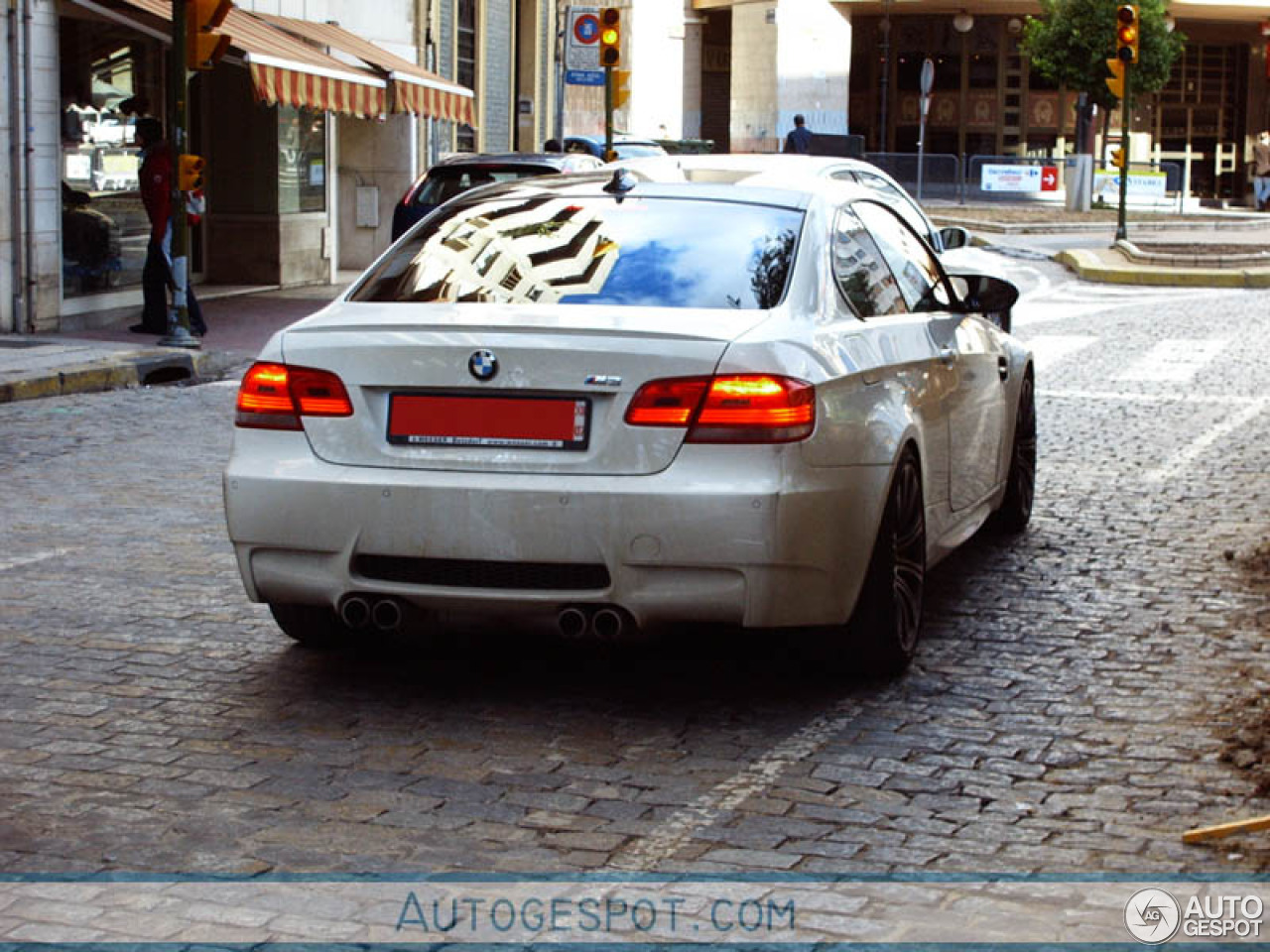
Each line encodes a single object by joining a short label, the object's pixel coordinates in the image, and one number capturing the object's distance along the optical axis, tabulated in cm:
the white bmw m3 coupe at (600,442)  552
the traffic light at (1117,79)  2983
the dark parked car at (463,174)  1895
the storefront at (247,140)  1889
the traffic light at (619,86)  2713
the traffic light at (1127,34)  2917
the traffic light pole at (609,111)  2634
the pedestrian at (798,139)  3818
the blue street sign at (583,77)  2770
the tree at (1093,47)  4691
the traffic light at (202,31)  1642
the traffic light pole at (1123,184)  3055
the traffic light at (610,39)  2612
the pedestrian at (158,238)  1786
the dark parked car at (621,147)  3531
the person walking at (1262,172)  4953
